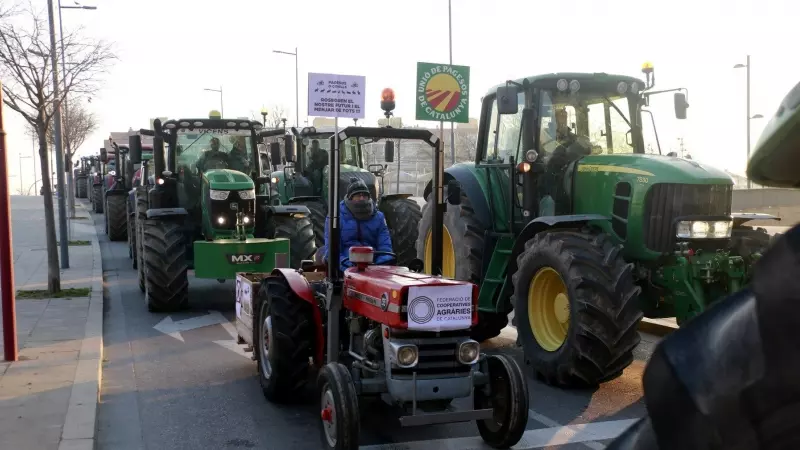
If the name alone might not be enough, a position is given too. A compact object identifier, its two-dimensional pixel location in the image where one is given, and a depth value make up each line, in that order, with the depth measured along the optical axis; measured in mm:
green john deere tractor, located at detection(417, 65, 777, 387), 6648
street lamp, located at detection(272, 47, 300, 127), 35188
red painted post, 7574
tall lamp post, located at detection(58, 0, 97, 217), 25509
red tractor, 5219
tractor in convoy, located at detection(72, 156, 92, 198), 40031
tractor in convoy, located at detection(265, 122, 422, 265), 15016
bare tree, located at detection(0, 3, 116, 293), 11391
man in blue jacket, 6902
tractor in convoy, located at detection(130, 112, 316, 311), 10797
